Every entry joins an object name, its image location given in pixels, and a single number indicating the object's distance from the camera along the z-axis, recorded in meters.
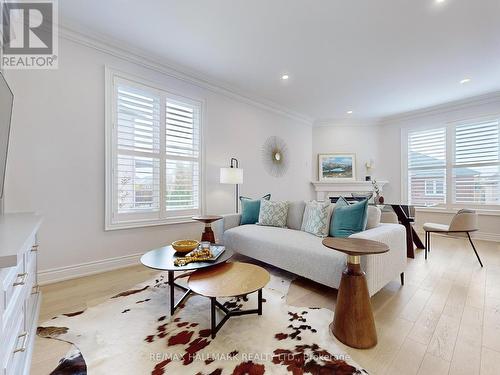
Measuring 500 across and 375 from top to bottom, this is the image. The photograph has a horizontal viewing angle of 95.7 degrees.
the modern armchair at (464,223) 2.94
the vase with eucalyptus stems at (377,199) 4.26
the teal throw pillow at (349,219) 2.25
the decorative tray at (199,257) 1.78
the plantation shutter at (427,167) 4.76
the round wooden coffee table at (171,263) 1.71
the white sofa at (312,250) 1.91
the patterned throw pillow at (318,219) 2.49
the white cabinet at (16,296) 0.80
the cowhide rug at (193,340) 1.27
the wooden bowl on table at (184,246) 1.99
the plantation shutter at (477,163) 4.18
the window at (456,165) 4.22
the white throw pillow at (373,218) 2.36
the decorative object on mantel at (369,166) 5.57
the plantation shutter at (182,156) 3.24
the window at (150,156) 2.76
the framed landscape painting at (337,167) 5.59
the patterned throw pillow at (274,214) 3.08
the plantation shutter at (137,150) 2.80
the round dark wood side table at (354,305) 1.44
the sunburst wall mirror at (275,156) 4.59
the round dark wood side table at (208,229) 2.90
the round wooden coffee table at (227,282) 1.46
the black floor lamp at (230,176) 3.43
